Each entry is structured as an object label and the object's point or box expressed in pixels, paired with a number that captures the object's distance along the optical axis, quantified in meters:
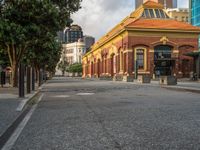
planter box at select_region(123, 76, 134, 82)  29.52
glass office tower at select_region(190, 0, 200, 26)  58.53
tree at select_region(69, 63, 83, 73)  101.86
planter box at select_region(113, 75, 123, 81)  33.00
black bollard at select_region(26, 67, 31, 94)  12.42
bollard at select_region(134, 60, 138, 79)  32.39
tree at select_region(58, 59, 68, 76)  108.33
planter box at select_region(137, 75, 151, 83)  24.42
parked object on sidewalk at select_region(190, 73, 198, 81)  27.00
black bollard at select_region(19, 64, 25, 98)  10.31
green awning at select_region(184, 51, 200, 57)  26.15
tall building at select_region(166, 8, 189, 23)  87.30
